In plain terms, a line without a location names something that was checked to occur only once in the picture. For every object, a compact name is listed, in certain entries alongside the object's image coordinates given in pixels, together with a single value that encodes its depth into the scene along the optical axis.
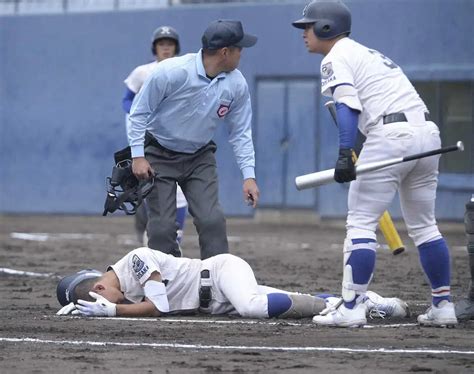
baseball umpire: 20.17
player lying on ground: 18.28
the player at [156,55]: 27.58
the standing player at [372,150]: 17.12
